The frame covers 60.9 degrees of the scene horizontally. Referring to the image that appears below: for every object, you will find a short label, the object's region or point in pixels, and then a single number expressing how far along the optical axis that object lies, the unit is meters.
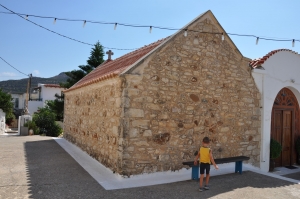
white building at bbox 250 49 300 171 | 8.39
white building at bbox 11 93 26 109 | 35.10
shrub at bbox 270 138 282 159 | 8.52
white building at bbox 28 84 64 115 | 30.66
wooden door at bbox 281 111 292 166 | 9.35
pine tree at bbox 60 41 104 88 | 21.50
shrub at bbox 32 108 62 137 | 18.50
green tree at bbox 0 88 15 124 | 22.44
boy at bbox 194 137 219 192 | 5.46
